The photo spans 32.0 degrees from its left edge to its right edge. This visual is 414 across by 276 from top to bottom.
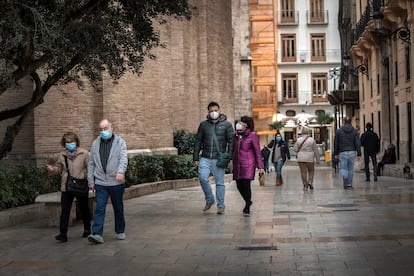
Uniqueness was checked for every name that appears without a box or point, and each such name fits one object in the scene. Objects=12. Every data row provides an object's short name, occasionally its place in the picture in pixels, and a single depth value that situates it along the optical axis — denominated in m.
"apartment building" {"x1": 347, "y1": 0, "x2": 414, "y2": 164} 24.88
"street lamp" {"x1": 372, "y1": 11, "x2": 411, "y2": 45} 24.06
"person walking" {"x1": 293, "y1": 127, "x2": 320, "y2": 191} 16.95
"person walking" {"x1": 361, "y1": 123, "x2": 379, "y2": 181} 19.55
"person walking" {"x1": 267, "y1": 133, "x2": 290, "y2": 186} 21.08
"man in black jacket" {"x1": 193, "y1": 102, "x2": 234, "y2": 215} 11.73
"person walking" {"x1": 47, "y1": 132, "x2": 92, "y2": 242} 9.42
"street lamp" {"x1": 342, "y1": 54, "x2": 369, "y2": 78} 35.91
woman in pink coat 11.64
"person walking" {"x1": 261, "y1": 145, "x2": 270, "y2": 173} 29.48
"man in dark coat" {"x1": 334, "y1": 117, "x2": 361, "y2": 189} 16.86
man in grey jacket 9.07
